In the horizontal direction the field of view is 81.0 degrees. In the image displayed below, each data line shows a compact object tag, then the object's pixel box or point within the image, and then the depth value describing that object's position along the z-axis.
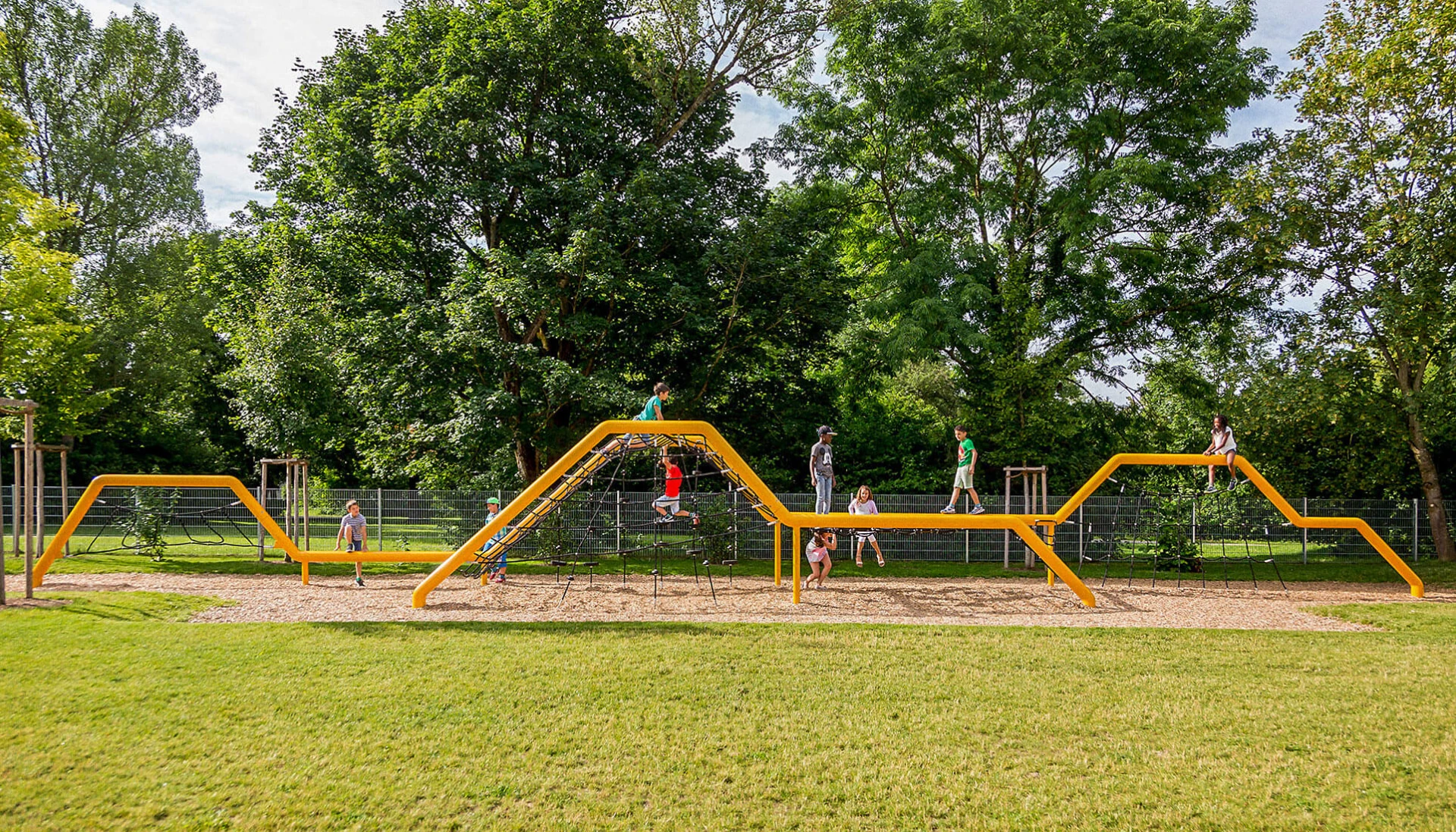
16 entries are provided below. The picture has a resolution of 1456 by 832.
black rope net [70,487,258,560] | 18.14
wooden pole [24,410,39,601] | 11.55
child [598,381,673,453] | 11.96
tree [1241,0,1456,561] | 16.94
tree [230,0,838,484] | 18.22
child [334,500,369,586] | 14.95
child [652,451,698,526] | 12.69
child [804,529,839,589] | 14.65
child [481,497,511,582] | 14.66
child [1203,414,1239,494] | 13.62
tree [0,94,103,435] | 20.50
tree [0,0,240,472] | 32.16
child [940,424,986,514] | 14.54
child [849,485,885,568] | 16.48
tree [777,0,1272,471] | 22.16
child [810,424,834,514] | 15.10
